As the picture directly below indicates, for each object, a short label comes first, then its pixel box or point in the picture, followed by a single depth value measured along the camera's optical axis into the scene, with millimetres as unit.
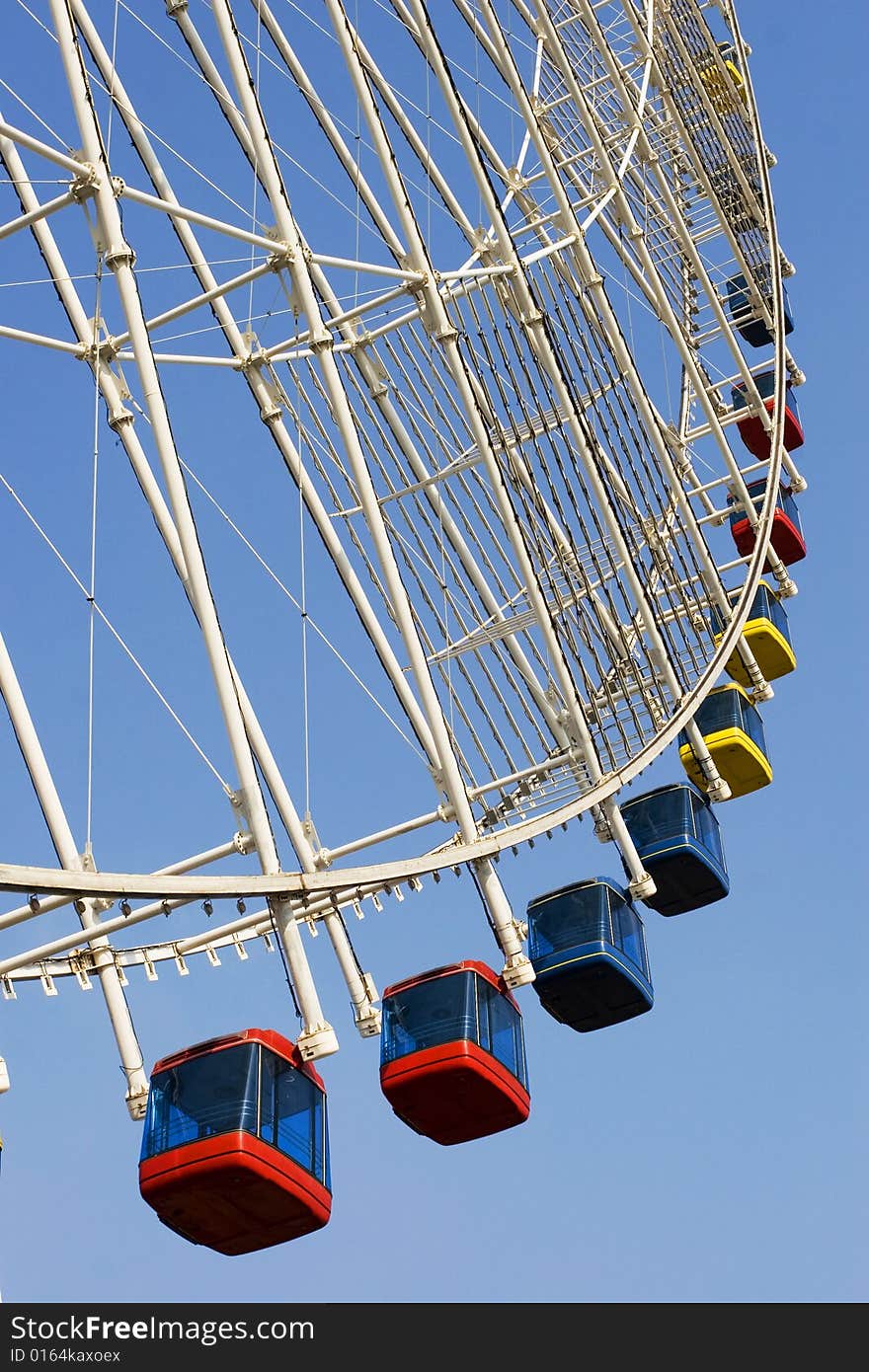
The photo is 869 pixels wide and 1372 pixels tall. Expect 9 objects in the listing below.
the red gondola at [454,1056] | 20531
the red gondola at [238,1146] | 18000
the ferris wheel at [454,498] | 19422
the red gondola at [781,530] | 37375
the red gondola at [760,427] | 39812
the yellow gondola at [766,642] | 35438
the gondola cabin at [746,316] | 43531
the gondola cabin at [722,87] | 43438
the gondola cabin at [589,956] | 25125
